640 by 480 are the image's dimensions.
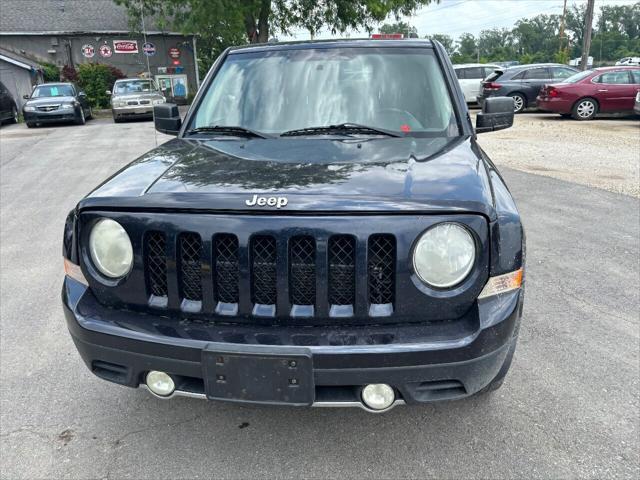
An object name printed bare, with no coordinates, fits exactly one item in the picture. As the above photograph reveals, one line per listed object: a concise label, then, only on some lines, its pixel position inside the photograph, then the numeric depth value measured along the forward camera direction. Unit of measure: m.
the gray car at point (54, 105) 17.95
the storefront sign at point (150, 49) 31.31
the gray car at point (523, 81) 18.00
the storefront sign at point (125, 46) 31.20
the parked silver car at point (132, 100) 19.20
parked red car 15.38
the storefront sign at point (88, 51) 30.69
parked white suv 21.12
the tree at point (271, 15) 20.94
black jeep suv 2.06
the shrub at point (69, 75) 28.52
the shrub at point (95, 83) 28.38
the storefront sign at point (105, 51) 30.98
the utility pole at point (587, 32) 23.27
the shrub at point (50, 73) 29.05
